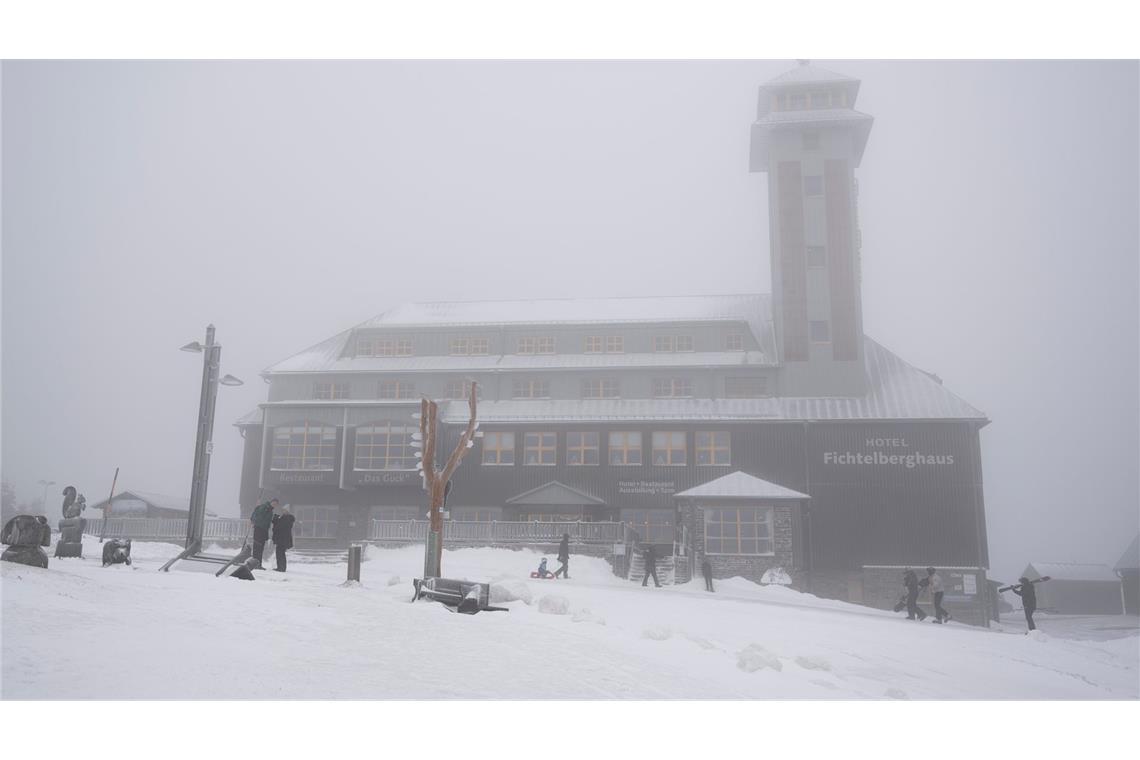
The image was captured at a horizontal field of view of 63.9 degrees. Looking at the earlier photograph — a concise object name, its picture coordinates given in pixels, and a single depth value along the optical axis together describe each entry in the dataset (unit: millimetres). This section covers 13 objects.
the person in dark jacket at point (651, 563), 30047
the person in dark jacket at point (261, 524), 19031
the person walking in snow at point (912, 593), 26359
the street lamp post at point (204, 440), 19562
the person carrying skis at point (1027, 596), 24578
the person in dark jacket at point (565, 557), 29906
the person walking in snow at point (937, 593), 25203
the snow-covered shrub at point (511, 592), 17984
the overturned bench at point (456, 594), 16109
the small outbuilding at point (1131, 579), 57000
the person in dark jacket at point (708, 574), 30047
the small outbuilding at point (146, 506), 51156
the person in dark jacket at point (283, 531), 19594
